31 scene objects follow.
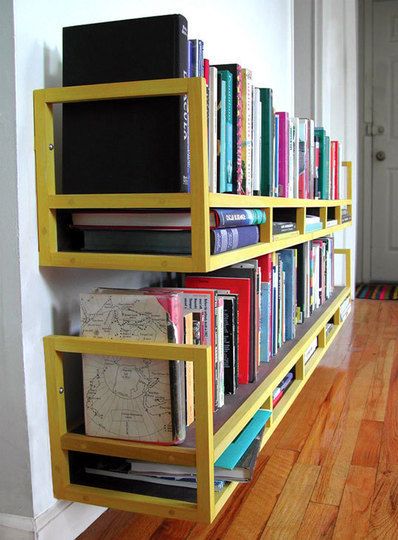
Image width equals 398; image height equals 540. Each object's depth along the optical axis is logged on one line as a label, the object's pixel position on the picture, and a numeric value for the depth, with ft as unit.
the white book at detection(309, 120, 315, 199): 6.77
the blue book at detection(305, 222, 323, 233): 6.02
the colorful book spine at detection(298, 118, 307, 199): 6.18
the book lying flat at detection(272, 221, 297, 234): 4.81
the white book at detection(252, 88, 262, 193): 4.49
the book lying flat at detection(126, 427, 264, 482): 3.35
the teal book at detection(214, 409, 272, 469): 3.48
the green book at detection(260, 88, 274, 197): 4.66
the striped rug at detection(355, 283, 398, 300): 12.84
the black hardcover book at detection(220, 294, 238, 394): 3.98
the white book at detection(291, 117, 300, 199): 5.71
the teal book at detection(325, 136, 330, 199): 7.41
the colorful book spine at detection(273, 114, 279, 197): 5.13
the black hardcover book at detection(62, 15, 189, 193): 3.12
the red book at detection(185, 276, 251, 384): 4.24
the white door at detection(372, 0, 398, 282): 14.05
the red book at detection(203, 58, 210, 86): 3.55
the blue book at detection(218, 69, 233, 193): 3.85
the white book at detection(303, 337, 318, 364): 6.08
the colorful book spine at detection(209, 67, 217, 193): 3.61
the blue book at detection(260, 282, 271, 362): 4.79
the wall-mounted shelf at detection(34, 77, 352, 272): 3.00
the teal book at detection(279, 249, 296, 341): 5.54
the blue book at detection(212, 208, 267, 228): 3.36
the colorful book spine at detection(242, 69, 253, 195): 4.11
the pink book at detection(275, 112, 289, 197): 5.20
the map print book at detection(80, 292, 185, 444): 3.24
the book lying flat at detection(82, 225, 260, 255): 3.25
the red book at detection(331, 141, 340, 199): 8.20
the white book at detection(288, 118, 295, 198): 5.55
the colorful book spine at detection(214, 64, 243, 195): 3.95
